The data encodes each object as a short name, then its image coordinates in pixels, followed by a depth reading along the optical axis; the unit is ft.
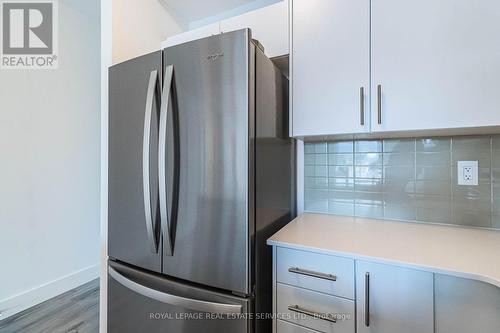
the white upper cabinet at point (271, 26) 4.65
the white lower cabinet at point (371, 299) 2.57
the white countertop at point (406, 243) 2.67
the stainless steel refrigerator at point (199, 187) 3.13
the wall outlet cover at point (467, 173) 4.09
